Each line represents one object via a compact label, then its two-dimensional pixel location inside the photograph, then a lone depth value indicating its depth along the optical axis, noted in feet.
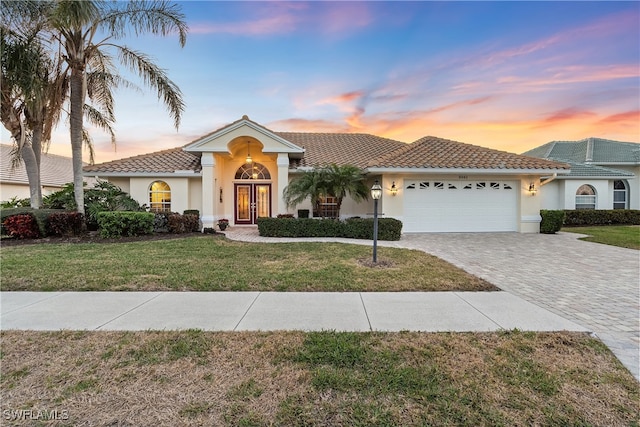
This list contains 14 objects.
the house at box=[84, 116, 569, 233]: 46.29
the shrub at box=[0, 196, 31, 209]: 51.00
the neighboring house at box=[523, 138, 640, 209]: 62.80
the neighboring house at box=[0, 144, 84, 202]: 68.28
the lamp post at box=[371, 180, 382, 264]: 25.91
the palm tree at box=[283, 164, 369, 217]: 42.57
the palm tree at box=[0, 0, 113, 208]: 35.12
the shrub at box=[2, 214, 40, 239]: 37.42
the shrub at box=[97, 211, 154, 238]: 38.63
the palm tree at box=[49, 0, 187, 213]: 37.86
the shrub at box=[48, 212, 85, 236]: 38.40
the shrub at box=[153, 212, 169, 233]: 43.24
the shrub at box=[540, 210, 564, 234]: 47.11
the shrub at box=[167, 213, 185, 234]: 43.37
